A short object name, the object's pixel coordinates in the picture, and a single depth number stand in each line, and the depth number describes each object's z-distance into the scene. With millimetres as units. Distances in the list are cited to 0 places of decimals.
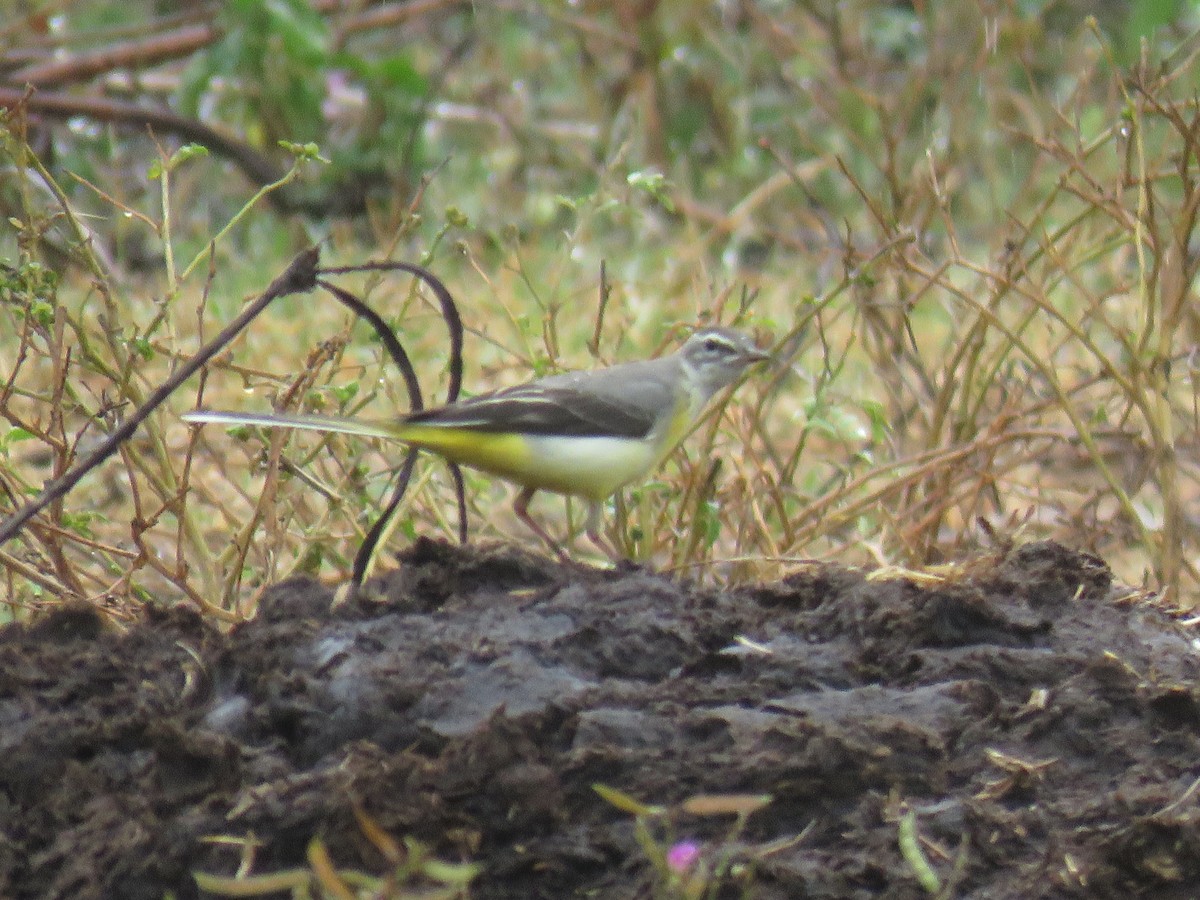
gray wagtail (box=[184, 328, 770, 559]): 8422
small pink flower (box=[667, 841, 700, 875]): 4796
